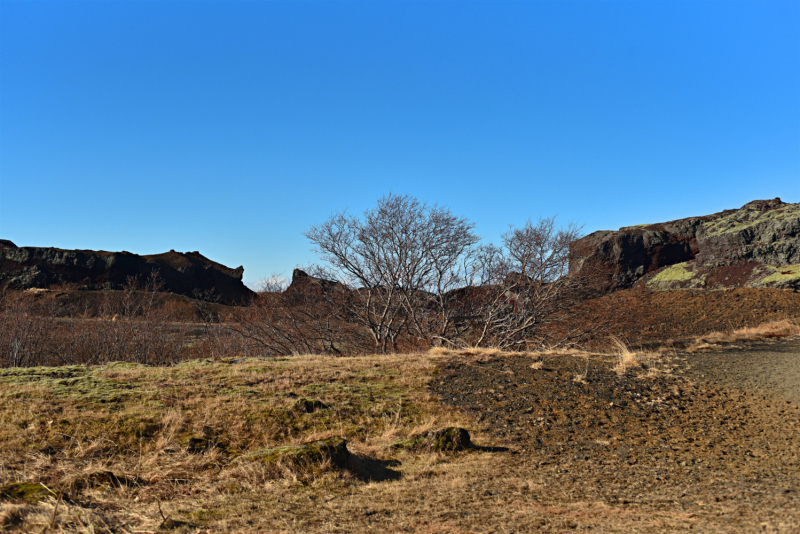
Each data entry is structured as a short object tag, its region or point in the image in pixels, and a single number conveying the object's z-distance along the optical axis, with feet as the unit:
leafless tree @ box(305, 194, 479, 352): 60.90
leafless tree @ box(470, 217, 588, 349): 60.80
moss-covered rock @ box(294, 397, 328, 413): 24.20
